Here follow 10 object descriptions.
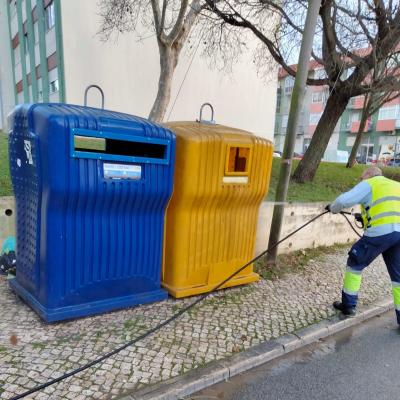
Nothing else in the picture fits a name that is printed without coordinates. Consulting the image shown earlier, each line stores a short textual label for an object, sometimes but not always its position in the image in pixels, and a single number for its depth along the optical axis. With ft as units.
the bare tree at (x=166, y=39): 28.45
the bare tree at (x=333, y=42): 23.89
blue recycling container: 8.98
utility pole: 13.67
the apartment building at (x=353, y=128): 136.67
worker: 11.35
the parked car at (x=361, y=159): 142.26
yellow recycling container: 11.16
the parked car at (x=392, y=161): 121.90
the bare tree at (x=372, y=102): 31.19
